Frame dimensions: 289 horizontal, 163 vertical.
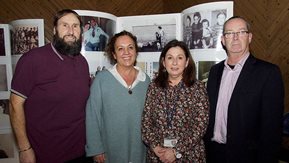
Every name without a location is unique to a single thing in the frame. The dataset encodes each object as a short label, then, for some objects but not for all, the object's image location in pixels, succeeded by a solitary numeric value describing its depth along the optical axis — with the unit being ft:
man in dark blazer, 6.09
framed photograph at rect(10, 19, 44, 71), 9.73
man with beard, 6.20
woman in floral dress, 6.41
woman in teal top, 6.99
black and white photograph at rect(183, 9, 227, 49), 8.34
